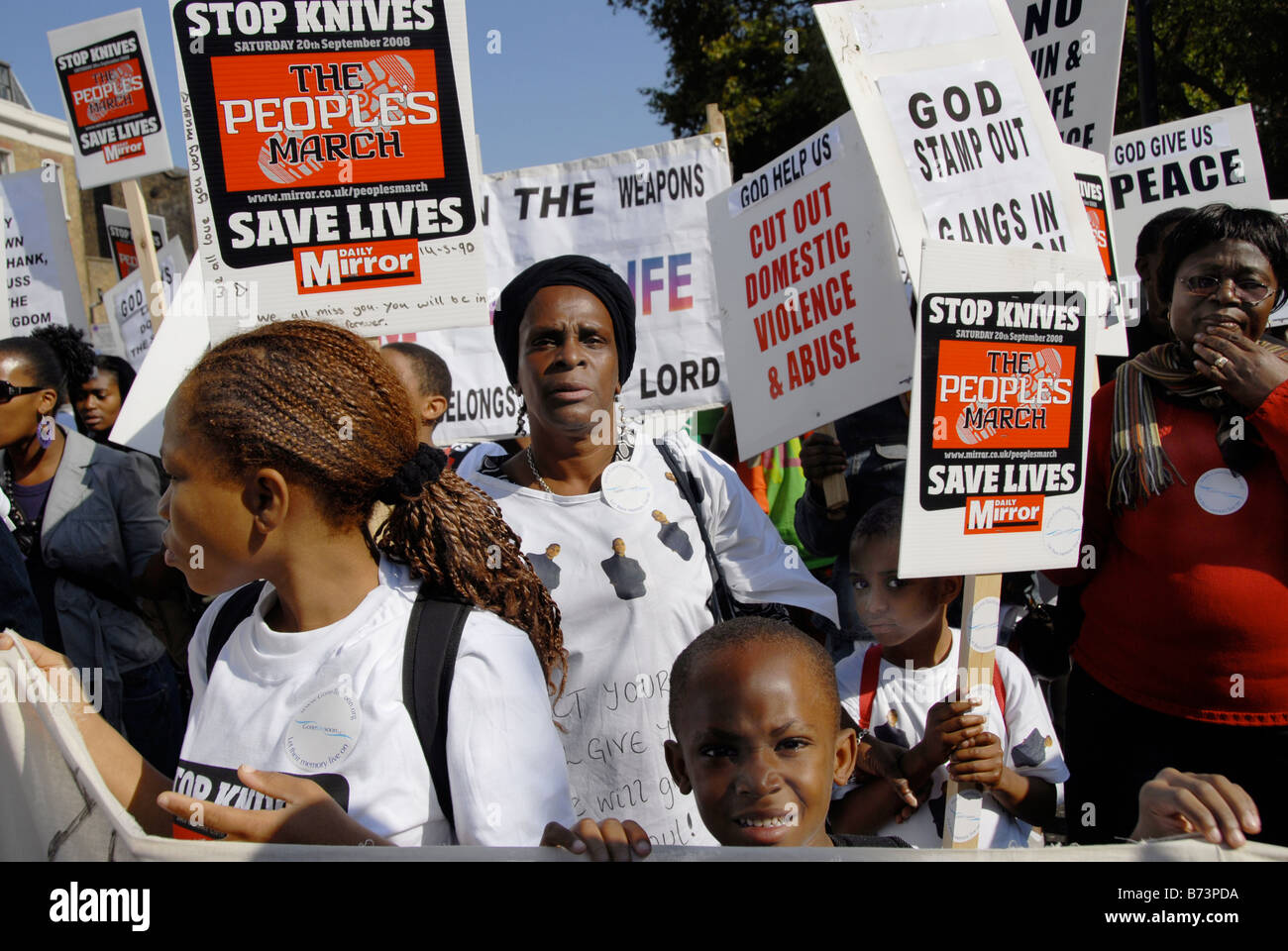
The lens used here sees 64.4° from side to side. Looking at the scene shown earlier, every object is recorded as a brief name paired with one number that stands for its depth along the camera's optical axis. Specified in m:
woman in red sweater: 2.22
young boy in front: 1.61
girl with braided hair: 1.35
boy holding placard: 2.23
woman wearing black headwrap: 2.05
